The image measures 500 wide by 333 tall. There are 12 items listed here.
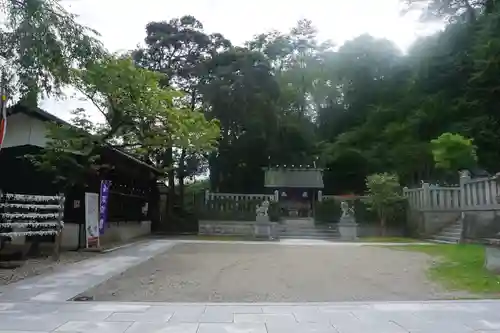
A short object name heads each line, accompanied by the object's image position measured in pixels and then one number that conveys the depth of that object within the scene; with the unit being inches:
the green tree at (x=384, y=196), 820.6
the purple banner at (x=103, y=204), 530.6
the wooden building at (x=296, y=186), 1106.9
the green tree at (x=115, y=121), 452.4
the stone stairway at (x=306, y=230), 833.5
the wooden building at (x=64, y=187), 500.4
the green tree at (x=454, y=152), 810.2
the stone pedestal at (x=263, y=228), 782.5
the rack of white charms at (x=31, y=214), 363.6
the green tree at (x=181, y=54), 1008.9
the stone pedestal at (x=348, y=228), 789.9
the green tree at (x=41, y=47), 322.7
